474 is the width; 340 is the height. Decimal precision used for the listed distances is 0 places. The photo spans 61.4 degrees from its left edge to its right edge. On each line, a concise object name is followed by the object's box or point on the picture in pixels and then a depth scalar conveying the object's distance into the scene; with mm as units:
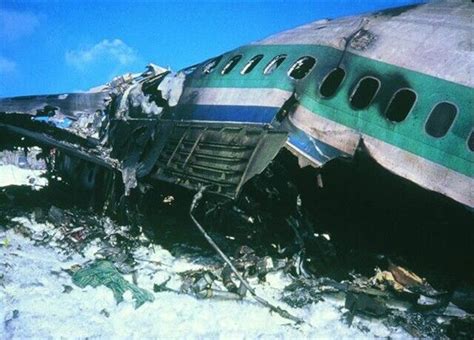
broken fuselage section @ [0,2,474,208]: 7266
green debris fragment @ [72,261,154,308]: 6742
